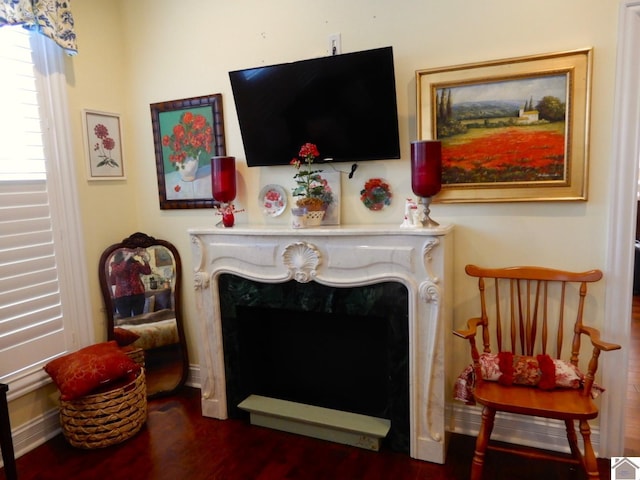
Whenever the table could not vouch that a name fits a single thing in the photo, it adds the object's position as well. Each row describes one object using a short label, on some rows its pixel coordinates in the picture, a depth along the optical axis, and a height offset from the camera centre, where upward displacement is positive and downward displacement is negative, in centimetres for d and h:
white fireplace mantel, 204 -39
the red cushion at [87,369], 226 -89
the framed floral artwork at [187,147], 272 +30
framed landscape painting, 198 +27
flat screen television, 218 +43
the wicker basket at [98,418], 230 -115
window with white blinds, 225 -9
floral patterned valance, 212 +92
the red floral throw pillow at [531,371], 188 -82
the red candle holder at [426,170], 204 +7
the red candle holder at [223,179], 253 +8
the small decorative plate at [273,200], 260 -5
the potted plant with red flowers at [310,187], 231 +2
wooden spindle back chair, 177 -74
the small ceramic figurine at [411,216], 212 -14
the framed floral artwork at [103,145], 271 +33
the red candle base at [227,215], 251 -12
